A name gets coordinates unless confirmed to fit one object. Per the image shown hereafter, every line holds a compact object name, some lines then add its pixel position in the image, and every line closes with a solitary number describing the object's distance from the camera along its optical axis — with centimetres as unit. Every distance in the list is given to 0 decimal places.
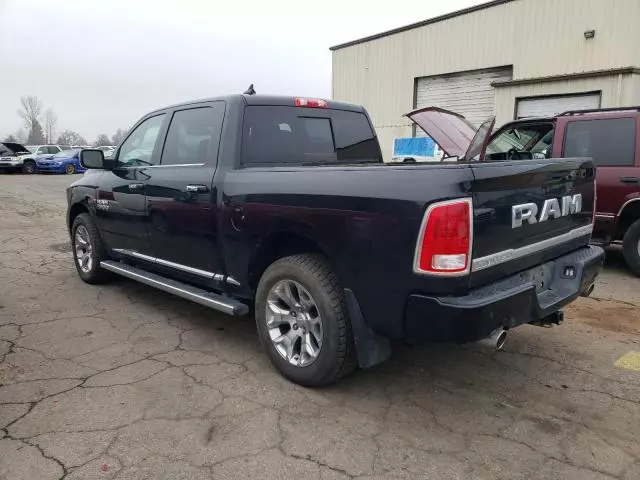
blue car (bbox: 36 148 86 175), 2831
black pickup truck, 251
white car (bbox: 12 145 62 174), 2812
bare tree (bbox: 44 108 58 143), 10181
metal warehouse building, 1272
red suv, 592
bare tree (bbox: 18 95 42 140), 9115
